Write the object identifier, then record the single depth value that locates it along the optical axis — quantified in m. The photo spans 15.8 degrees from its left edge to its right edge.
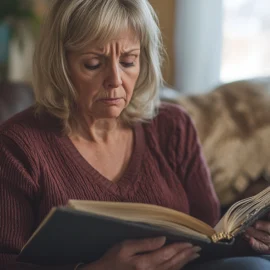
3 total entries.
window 2.52
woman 1.50
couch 1.82
